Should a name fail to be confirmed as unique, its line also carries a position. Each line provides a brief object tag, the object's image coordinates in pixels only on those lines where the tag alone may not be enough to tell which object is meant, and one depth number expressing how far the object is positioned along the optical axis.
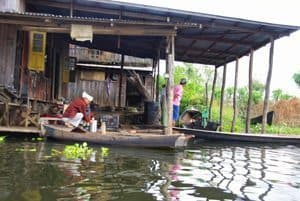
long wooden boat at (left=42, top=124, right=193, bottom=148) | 6.97
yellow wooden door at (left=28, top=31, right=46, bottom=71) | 9.07
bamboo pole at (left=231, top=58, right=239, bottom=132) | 12.04
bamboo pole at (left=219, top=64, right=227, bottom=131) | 13.12
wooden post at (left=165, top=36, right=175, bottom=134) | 7.48
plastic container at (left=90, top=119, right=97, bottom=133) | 7.48
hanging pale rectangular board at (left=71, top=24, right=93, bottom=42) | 7.90
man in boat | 7.63
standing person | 9.59
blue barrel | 10.20
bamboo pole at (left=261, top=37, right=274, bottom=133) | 9.82
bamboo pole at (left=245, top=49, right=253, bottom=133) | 10.68
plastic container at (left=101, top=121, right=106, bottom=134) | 7.29
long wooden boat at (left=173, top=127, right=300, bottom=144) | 9.41
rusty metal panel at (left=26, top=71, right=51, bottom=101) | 9.70
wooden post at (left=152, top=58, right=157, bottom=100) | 13.31
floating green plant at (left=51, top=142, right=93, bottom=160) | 5.83
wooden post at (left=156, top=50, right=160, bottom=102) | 12.72
